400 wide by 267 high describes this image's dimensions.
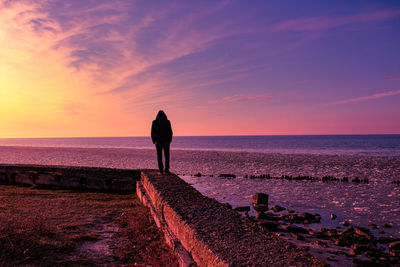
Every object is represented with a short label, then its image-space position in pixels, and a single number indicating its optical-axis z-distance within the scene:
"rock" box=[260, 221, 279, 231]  10.07
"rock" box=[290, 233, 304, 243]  8.94
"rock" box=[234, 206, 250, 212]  12.39
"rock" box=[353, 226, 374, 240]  8.97
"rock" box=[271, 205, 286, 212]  12.72
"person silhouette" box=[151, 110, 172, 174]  10.69
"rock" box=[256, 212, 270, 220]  11.20
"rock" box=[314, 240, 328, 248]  8.27
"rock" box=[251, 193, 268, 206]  13.61
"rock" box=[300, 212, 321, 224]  11.07
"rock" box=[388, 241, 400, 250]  8.05
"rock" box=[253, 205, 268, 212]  12.76
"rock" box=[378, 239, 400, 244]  8.79
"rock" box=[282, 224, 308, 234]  9.71
